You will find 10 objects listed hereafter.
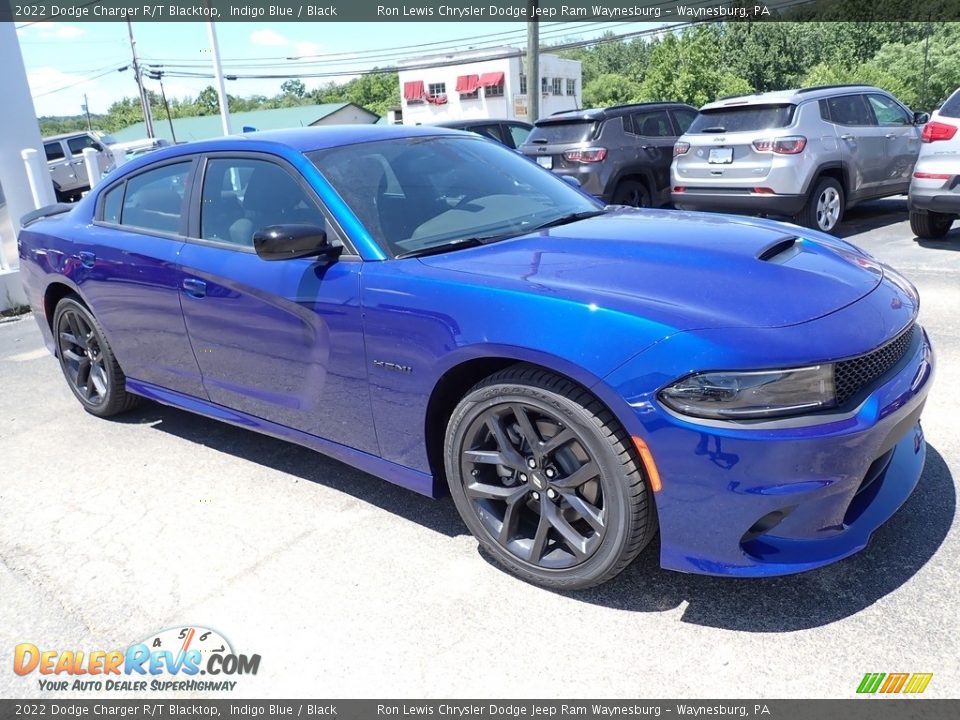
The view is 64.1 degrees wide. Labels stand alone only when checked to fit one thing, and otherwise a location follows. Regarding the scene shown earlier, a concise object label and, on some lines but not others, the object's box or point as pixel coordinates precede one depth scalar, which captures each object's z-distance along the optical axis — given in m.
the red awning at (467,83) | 57.47
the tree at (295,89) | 124.39
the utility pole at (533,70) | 18.66
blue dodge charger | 2.25
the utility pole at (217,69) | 22.48
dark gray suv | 9.75
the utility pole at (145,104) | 45.53
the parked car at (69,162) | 23.03
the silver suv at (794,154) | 8.29
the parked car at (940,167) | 7.11
